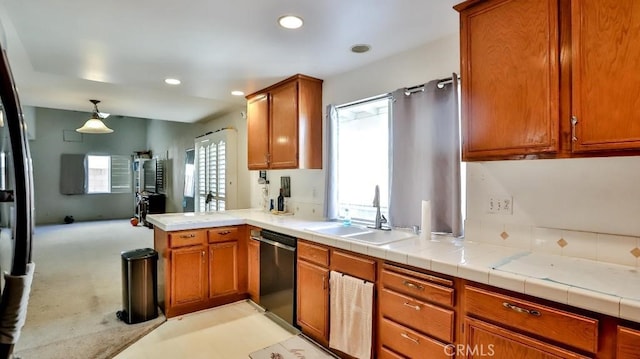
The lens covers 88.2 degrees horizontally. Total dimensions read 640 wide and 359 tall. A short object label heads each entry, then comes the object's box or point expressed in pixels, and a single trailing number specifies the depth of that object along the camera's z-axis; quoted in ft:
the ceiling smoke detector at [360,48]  8.43
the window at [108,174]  31.19
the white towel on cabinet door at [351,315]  7.00
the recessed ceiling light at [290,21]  6.94
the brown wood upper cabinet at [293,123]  10.98
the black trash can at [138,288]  9.68
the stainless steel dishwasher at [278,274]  9.26
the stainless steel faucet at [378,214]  9.17
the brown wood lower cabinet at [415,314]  5.69
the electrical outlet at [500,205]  6.68
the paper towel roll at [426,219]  7.54
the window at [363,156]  9.75
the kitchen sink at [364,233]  8.23
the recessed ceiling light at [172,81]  11.67
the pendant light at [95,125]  17.12
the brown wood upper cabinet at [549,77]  4.58
